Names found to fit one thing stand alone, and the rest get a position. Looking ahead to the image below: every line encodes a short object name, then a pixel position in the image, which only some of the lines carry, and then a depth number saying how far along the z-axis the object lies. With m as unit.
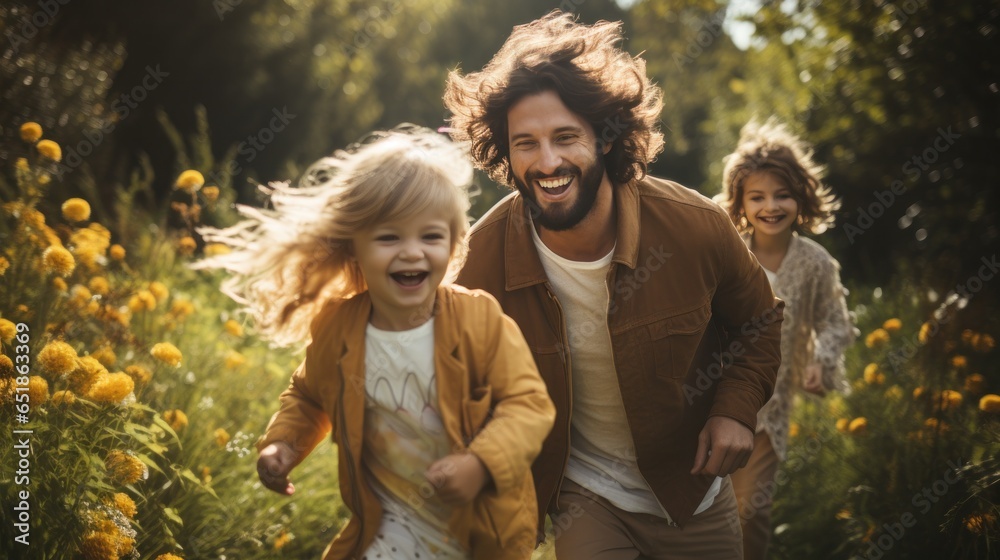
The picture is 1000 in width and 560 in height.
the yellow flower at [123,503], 3.10
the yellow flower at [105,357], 3.74
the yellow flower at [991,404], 4.14
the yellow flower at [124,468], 3.19
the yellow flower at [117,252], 4.67
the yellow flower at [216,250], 5.65
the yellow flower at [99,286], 4.36
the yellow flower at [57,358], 3.11
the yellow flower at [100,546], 2.98
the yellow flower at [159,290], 4.57
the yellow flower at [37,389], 3.12
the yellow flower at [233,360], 4.67
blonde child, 2.52
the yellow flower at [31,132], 4.31
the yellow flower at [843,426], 4.96
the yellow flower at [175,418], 3.80
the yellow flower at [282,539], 4.12
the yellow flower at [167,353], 3.62
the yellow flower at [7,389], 3.19
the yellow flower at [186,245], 5.09
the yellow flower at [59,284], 3.95
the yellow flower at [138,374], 3.73
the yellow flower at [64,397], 3.14
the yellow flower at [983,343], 4.91
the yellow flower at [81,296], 4.18
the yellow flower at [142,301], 4.45
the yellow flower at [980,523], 3.63
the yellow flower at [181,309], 4.82
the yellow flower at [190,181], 4.85
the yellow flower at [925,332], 4.91
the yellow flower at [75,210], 4.19
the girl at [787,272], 4.75
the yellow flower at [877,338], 5.30
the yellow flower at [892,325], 5.31
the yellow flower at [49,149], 4.25
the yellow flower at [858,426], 4.84
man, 3.25
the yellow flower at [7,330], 3.26
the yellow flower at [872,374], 5.15
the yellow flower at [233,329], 4.79
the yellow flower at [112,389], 3.07
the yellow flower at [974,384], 4.73
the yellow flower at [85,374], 3.17
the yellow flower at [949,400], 4.47
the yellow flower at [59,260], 3.82
